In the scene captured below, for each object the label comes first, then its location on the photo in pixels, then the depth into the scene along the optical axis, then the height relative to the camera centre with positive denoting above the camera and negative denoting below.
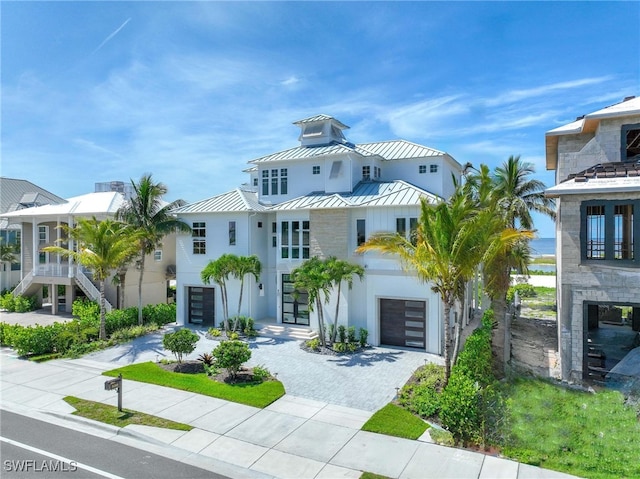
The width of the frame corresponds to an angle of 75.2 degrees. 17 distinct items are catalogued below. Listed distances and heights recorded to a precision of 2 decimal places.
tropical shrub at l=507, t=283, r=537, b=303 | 34.20 -4.79
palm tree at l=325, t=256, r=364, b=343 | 18.75 -1.57
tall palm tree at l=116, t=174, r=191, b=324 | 23.69 +1.26
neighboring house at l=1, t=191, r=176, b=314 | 26.88 -1.66
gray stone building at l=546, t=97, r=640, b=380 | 13.52 +0.12
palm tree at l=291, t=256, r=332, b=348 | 18.47 -1.94
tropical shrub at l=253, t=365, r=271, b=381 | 15.06 -5.01
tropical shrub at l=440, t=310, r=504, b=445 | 10.42 -4.49
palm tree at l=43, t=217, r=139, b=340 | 20.39 -0.41
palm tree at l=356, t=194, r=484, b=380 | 12.52 -0.38
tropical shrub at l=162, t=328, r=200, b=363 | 16.34 -4.11
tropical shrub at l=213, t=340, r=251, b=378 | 14.77 -4.21
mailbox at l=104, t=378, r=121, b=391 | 11.75 -4.15
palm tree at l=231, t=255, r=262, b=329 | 21.28 -1.54
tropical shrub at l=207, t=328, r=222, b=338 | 21.73 -4.98
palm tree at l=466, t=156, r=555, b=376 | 20.95 +1.64
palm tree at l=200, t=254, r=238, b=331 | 21.16 -1.62
